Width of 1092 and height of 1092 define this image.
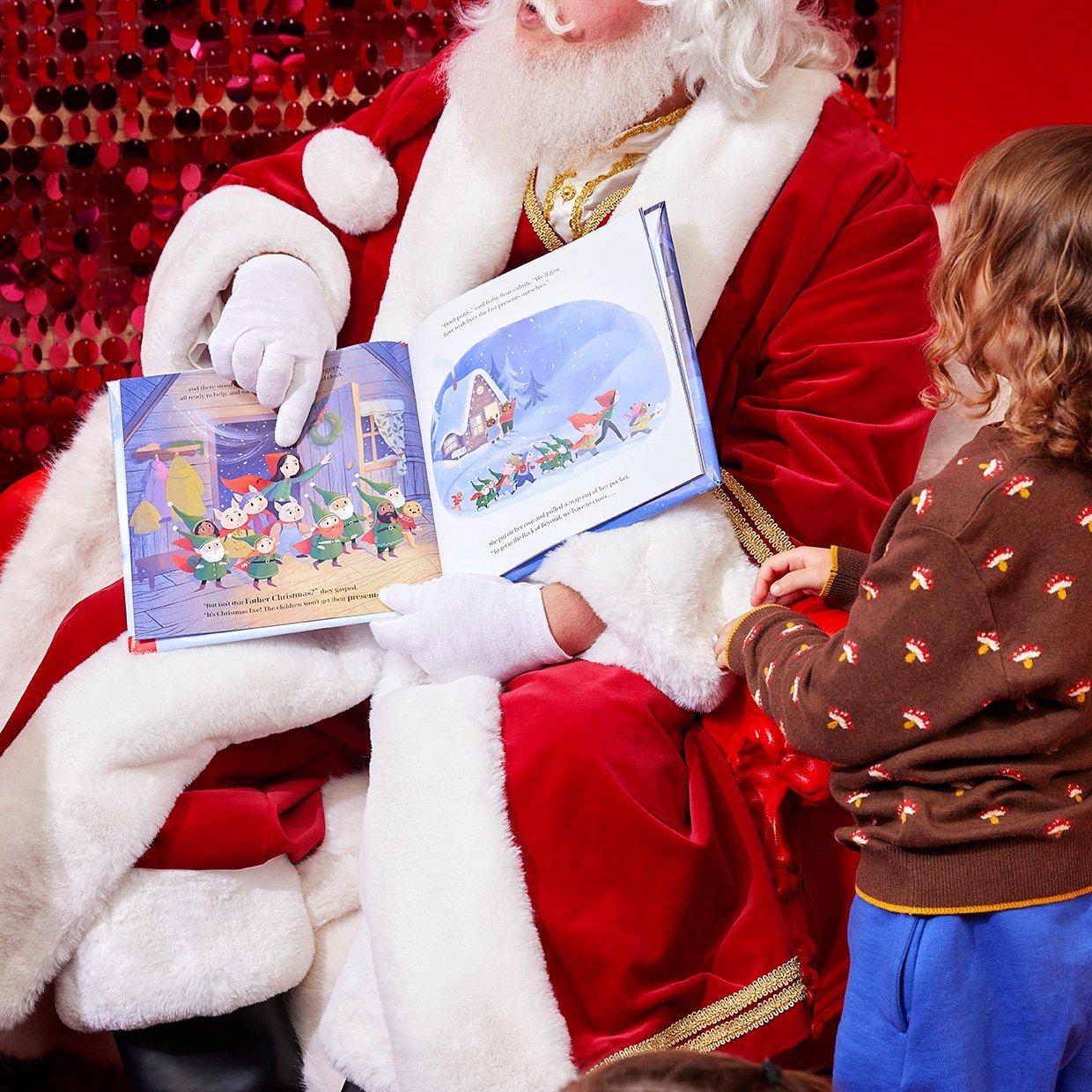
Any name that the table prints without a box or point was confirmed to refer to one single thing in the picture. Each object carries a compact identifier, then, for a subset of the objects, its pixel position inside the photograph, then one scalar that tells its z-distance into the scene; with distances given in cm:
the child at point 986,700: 197
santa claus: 218
